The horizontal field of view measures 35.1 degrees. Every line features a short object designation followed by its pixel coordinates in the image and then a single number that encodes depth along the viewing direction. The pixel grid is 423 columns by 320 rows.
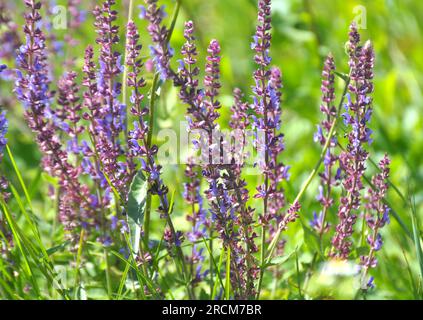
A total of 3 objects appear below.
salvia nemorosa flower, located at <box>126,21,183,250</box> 2.13
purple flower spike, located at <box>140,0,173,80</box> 1.97
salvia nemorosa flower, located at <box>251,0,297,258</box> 2.16
